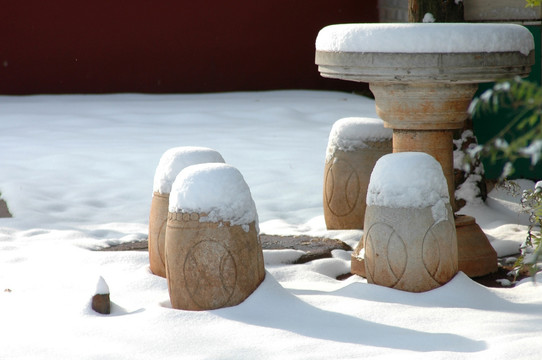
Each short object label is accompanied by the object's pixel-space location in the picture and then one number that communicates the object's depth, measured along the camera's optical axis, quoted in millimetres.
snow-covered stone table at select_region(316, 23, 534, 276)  7379
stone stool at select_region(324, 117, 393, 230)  9852
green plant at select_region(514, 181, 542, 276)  7277
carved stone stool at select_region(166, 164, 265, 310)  6613
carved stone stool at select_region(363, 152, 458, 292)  7059
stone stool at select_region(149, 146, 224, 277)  7863
